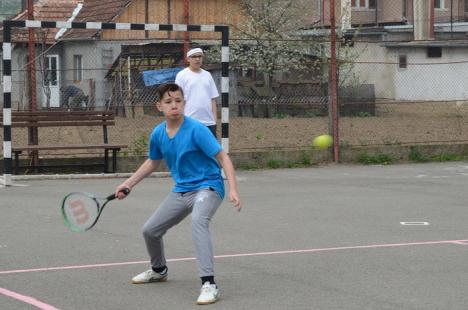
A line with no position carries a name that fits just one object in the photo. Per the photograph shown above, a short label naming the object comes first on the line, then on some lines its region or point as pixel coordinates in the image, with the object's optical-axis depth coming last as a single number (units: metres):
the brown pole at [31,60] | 17.05
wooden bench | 16.90
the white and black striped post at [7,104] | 15.51
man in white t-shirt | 14.49
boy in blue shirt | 7.87
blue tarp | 23.31
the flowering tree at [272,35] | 30.88
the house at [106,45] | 26.38
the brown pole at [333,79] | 18.70
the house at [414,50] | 32.62
